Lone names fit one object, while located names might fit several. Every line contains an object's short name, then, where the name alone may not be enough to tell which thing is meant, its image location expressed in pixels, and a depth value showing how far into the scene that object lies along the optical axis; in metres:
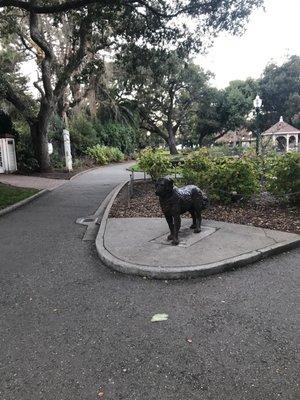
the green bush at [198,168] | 9.20
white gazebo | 38.16
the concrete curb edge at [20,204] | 10.21
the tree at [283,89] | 47.84
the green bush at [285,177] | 8.19
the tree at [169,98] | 36.48
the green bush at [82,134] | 28.14
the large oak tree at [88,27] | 12.70
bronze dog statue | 6.06
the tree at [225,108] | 42.75
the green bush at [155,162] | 12.83
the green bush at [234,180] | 8.81
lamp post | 16.50
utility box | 20.44
